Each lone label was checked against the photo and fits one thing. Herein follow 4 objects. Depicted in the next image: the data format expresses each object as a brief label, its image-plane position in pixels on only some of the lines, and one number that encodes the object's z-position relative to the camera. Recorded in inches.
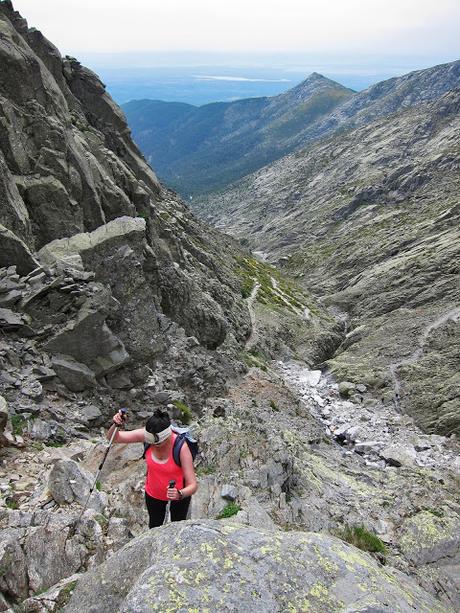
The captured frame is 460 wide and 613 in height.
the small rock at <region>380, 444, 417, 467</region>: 1469.0
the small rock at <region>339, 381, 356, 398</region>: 2112.5
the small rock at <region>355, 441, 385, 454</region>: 1580.6
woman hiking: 376.2
